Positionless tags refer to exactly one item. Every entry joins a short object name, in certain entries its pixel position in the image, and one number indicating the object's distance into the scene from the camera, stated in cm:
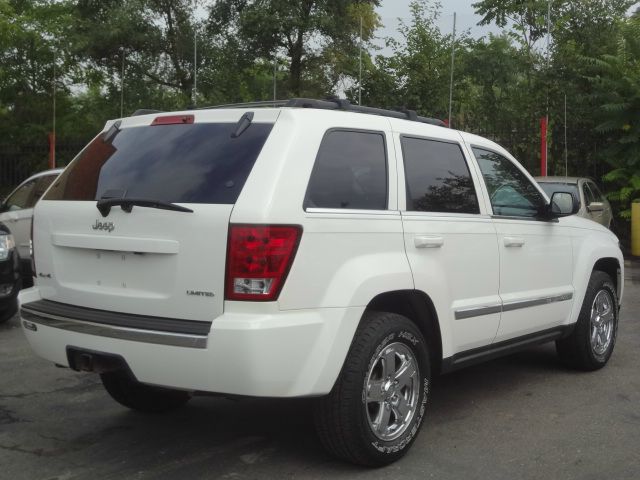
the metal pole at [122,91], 2028
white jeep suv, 353
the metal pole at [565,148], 1652
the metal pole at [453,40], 1700
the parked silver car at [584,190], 1214
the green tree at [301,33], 1969
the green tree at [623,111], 1511
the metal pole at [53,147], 1845
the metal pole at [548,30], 1656
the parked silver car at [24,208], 1026
